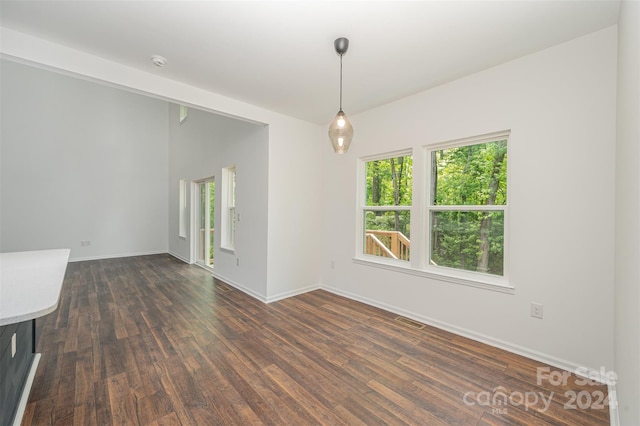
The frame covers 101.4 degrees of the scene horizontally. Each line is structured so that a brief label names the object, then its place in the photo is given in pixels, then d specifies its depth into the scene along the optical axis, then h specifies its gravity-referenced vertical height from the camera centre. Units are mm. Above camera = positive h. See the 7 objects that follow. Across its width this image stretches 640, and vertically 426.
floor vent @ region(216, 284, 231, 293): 4254 -1291
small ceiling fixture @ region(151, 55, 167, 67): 2377 +1381
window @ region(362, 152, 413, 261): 3330 +69
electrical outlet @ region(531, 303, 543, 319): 2262 -838
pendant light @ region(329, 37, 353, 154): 2117 +682
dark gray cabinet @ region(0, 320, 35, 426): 1408 -1010
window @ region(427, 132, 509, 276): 2600 +92
